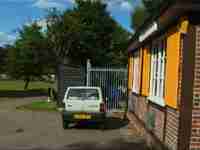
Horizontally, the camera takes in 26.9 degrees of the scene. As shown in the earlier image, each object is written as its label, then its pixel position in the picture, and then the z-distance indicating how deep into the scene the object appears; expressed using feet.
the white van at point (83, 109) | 47.52
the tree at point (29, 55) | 123.05
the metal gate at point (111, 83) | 71.36
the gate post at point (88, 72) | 70.46
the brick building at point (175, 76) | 25.95
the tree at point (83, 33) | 122.01
